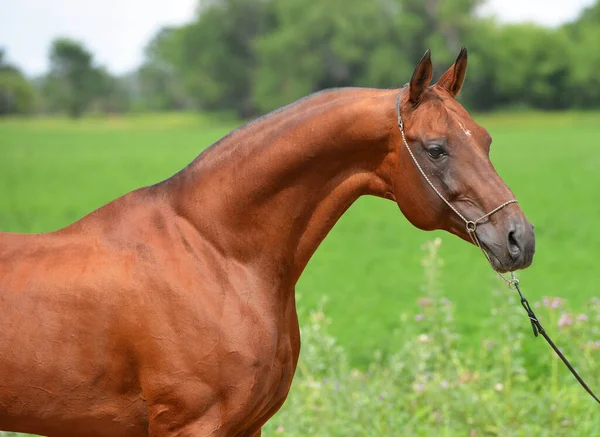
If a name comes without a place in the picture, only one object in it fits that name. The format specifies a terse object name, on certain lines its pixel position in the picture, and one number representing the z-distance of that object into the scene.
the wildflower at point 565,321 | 10.95
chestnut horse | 5.21
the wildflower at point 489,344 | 11.76
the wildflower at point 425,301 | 11.69
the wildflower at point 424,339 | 11.20
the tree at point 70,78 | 193.25
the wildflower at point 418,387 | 10.43
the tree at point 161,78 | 192.75
